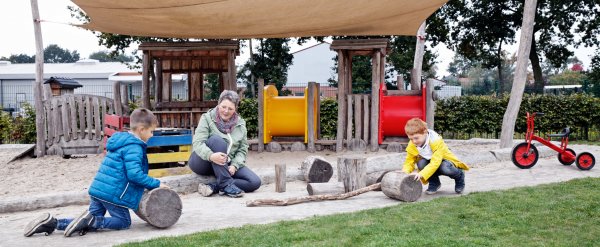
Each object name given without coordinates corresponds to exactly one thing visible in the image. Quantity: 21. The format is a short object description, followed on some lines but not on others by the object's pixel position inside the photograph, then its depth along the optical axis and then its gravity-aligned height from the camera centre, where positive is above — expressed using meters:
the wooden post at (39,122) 10.66 -0.52
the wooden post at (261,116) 10.66 -0.43
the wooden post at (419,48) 14.03 +0.97
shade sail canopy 7.84 +1.03
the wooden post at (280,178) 6.74 -0.94
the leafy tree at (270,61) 26.61 +1.30
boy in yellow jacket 5.96 -0.68
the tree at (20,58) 85.95 +4.74
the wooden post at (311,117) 10.57 -0.45
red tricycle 8.25 -0.87
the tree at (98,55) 99.89 +6.00
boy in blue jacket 4.66 -0.70
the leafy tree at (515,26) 29.34 +3.12
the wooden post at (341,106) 10.72 -0.27
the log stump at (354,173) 6.30 -0.84
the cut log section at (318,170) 7.34 -0.94
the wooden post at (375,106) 10.57 -0.26
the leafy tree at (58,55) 98.06 +5.89
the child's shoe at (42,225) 4.55 -0.98
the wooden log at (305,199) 5.73 -1.02
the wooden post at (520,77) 10.45 +0.23
